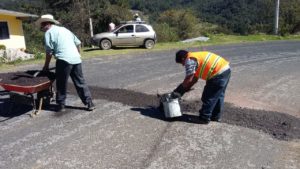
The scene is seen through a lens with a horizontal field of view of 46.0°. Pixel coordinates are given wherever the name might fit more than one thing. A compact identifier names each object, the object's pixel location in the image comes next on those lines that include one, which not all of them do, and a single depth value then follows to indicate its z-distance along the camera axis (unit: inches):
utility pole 1251.8
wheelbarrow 267.1
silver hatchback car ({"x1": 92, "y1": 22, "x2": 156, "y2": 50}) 820.0
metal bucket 257.6
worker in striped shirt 243.1
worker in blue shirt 267.6
